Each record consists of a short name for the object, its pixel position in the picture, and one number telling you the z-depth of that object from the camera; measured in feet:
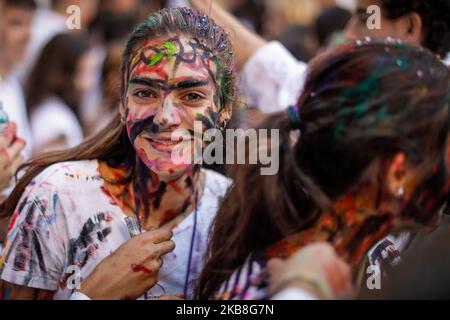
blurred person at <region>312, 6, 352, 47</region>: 8.65
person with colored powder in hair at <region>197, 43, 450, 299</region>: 4.86
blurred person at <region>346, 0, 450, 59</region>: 6.91
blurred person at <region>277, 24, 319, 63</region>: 9.05
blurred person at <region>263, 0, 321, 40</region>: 9.59
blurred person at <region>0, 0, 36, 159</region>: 7.88
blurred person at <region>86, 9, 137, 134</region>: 6.66
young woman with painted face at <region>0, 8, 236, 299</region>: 5.75
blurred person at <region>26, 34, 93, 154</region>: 8.00
